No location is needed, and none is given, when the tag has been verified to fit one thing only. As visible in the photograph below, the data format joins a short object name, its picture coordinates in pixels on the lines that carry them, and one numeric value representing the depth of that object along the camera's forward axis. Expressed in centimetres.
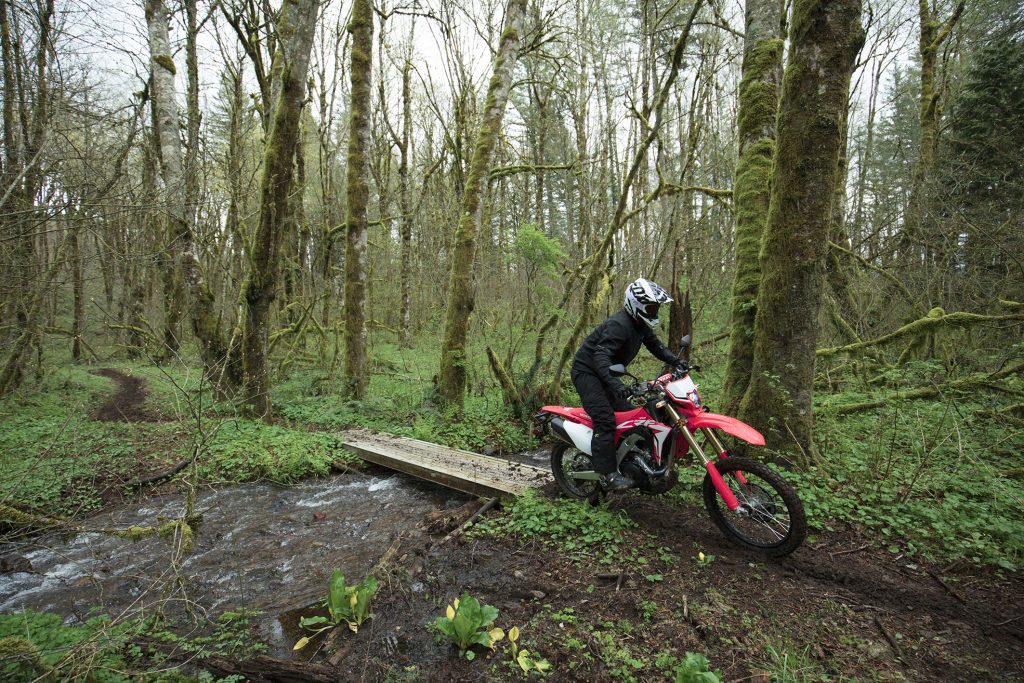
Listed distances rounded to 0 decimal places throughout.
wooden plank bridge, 533
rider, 415
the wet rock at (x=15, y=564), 395
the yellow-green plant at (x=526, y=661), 260
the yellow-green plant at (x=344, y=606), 309
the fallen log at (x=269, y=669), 259
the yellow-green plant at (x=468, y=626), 279
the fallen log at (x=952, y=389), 471
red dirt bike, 346
